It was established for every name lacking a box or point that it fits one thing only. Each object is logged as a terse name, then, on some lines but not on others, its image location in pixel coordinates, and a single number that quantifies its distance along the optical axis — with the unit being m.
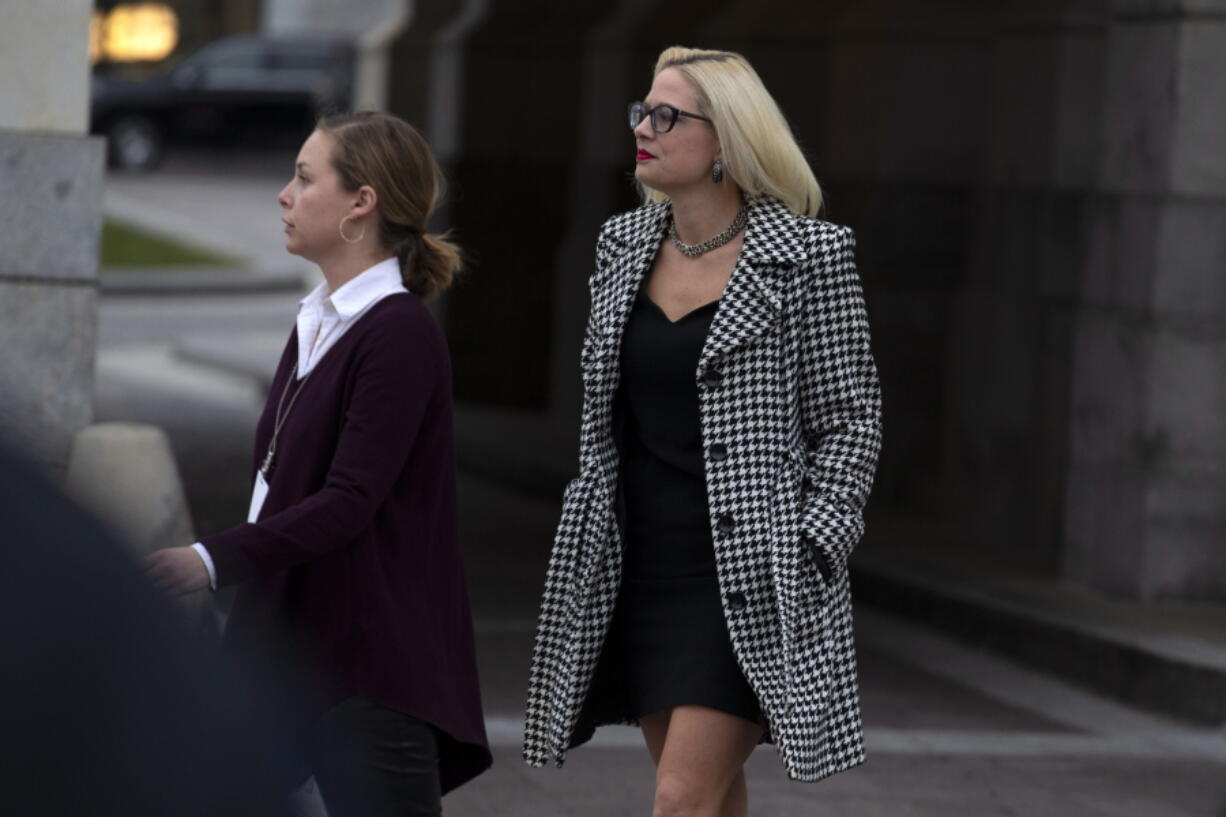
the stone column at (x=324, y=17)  83.62
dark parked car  72.19
